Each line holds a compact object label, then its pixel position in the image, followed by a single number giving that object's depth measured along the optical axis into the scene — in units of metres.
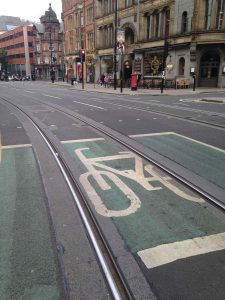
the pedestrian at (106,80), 45.22
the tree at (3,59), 107.38
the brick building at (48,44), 86.56
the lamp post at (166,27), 29.60
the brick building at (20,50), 101.84
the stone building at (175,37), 33.53
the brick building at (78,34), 58.47
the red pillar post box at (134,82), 35.84
